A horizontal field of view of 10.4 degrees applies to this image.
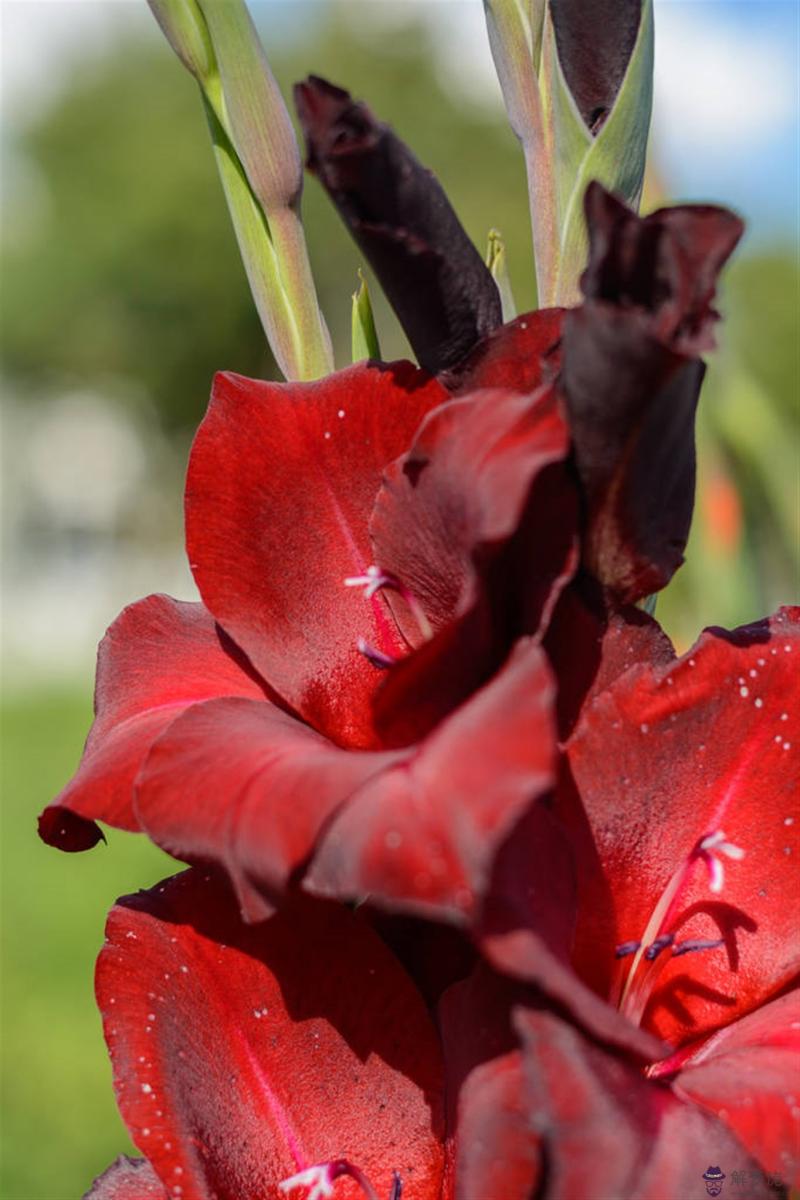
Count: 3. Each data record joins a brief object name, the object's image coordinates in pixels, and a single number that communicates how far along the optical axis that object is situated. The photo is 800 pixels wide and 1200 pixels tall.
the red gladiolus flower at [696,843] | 0.67
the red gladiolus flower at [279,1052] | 0.68
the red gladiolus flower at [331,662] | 0.63
